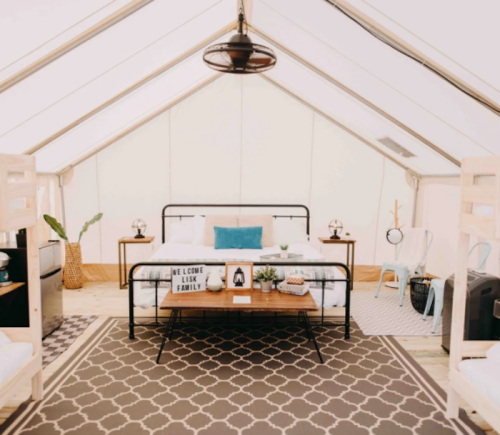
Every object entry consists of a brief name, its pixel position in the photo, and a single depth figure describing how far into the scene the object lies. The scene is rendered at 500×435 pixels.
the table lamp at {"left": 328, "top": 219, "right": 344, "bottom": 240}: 5.46
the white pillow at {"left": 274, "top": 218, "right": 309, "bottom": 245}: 5.18
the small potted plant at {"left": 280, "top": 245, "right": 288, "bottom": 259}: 4.17
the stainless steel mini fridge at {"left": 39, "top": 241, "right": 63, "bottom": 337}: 3.53
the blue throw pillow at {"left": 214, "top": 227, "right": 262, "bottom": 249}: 4.80
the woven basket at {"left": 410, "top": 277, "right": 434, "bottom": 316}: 4.27
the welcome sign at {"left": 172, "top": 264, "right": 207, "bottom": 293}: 3.46
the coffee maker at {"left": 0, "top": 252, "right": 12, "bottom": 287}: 3.14
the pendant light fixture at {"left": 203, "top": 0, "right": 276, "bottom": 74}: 2.64
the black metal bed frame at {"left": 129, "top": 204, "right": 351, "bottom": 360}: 3.45
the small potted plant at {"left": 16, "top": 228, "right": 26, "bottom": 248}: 3.39
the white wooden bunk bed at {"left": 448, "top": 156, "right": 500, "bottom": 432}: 2.05
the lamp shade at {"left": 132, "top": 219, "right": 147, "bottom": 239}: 5.36
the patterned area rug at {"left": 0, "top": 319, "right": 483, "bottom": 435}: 2.36
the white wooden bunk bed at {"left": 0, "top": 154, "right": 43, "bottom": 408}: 2.18
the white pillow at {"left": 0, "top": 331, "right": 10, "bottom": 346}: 2.46
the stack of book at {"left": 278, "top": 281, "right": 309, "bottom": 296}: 3.45
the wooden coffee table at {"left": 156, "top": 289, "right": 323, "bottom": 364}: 3.10
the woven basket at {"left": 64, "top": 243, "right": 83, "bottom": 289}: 5.20
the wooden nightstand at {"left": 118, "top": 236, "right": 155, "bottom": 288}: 5.15
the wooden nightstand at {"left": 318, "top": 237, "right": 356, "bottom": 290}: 5.26
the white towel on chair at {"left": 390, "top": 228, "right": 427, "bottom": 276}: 4.87
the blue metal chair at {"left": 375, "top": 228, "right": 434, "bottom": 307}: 4.68
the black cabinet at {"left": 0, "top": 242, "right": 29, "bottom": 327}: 3.33
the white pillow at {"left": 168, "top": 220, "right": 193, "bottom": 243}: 5.12
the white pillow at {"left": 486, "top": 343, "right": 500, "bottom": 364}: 2.27
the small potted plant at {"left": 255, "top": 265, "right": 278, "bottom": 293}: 3.50
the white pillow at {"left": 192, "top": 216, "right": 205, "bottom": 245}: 5.09
